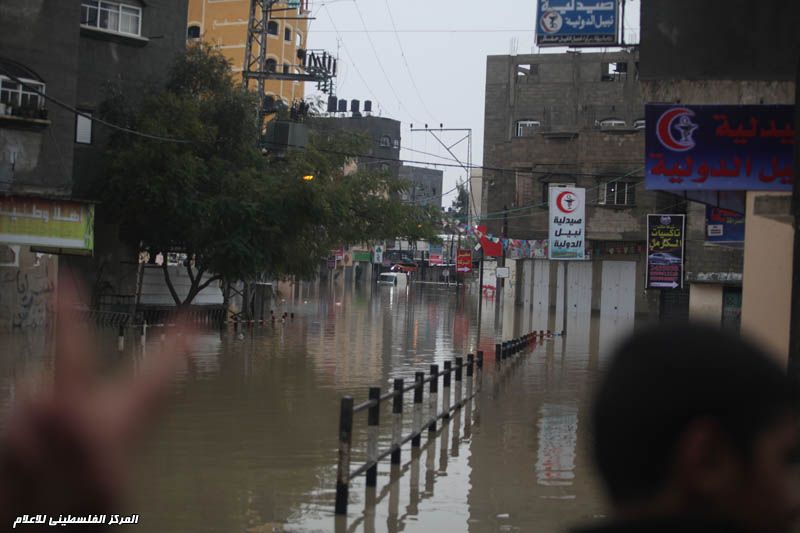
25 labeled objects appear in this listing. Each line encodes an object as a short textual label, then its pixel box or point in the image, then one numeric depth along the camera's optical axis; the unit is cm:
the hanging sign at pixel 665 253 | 3672
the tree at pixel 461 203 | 11901
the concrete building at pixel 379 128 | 11227
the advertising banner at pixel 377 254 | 11576
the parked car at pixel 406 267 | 12548
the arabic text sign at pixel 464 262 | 7888
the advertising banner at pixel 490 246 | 4947
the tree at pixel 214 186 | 3116
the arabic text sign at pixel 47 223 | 2411
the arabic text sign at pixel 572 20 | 3884
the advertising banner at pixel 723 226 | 2283
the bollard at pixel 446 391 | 1471
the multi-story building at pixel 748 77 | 1263
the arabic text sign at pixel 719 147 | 1281
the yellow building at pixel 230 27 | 7119
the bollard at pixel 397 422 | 1127
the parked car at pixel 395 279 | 10325
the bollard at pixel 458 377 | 1566
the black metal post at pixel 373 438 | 997
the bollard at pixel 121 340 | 2264
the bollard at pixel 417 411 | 1254
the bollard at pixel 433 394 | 1385
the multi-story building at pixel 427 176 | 15188
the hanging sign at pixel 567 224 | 4012
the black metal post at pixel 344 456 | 897
